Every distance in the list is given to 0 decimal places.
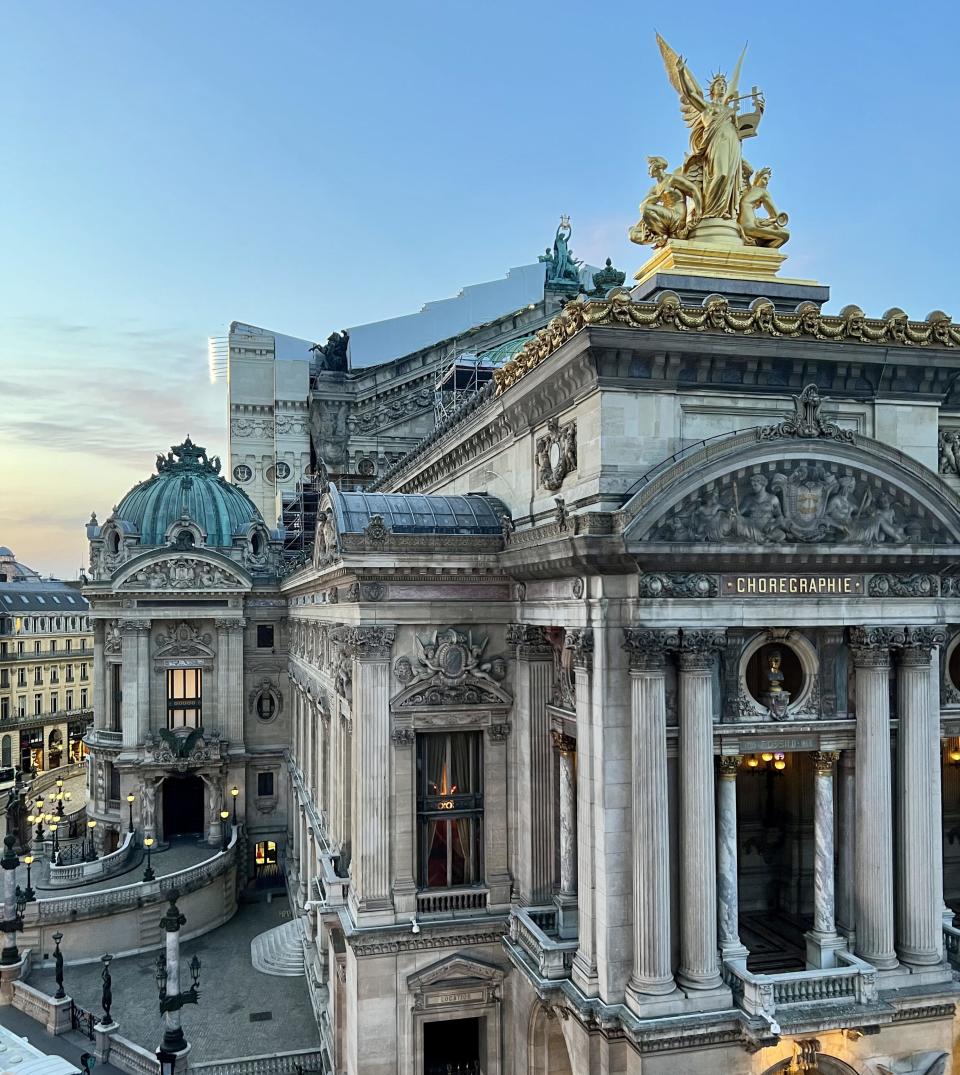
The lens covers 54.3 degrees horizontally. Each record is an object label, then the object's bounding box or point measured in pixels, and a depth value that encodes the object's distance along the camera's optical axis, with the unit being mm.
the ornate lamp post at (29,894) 46750
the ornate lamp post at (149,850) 49188
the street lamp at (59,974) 40347
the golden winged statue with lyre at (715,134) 27656
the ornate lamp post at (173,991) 33562
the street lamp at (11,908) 44281
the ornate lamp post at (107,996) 37625
